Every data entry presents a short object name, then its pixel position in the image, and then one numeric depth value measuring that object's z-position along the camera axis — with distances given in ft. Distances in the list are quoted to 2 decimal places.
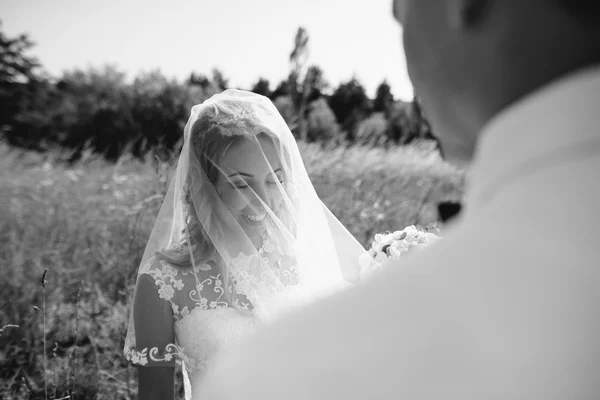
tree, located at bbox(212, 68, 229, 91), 148.81
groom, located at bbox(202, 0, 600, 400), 1.22
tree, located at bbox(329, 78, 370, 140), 157.58
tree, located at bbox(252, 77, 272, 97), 143.74
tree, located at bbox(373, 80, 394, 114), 151.94
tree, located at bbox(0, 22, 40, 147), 99.40
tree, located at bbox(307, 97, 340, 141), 85.99
